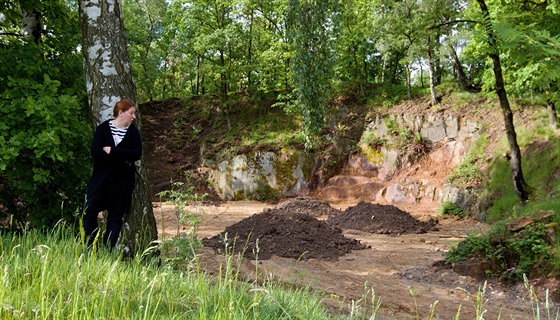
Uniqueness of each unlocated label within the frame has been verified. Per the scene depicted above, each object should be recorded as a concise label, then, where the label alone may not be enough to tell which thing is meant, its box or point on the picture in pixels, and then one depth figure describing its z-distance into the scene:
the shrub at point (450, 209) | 14.91
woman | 4.17
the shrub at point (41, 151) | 4.68
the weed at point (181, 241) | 4.00
